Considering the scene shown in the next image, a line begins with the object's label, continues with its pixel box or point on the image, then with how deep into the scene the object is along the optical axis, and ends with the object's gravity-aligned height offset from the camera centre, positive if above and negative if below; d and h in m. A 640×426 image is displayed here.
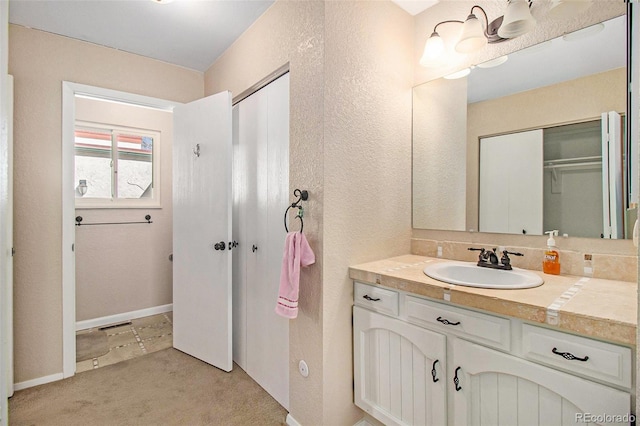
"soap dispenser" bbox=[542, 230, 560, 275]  1.44 -0.22
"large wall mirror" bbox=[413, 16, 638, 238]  1.34 +0.36
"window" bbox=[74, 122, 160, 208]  3.21 +0.50
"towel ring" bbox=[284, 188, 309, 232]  1.64 +0.06
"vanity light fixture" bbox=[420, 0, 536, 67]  1.39 +0.91
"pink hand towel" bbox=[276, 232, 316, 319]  1.55 -0.29
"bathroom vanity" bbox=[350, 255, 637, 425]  0.93 -0.52
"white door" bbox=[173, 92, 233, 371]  2.27 -0.14
